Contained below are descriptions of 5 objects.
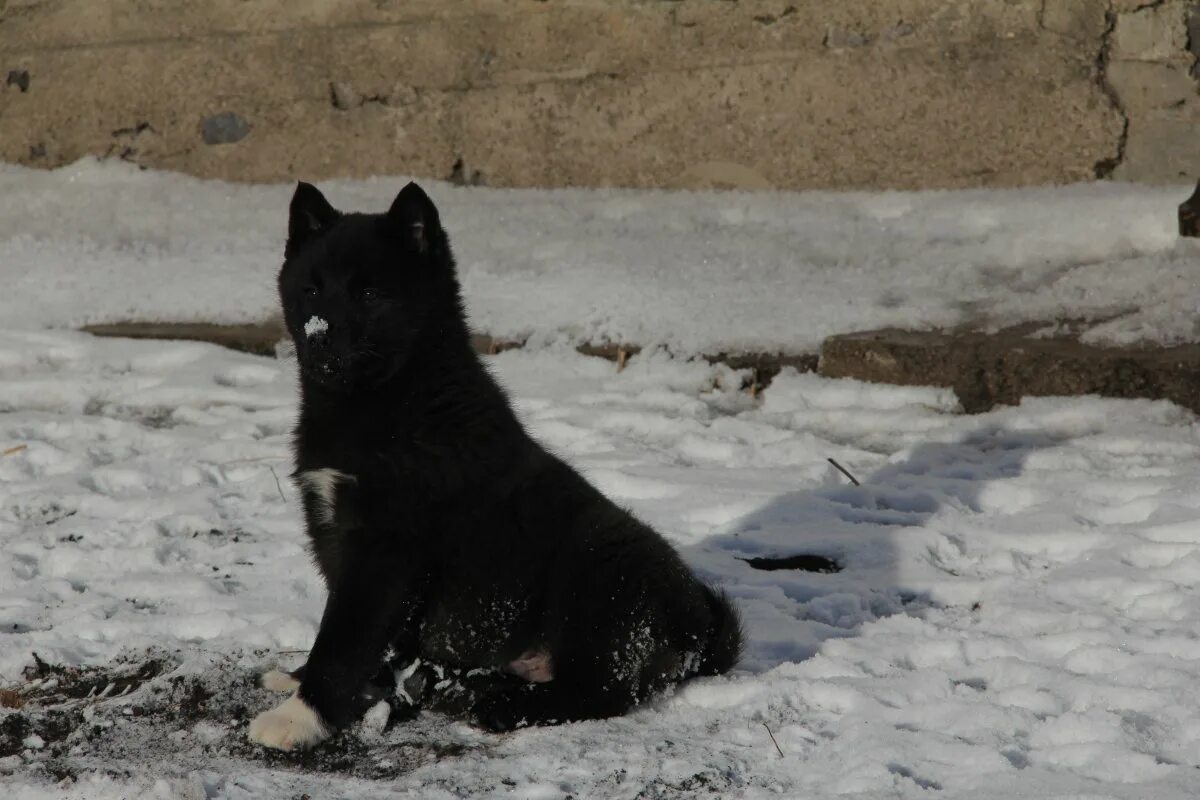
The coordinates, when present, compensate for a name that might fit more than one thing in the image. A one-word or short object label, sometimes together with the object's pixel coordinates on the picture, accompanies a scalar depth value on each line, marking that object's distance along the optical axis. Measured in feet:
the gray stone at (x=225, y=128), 48.32
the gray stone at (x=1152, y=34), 41.42
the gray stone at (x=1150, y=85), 41.57
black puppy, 18.76
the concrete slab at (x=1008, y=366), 30.32
